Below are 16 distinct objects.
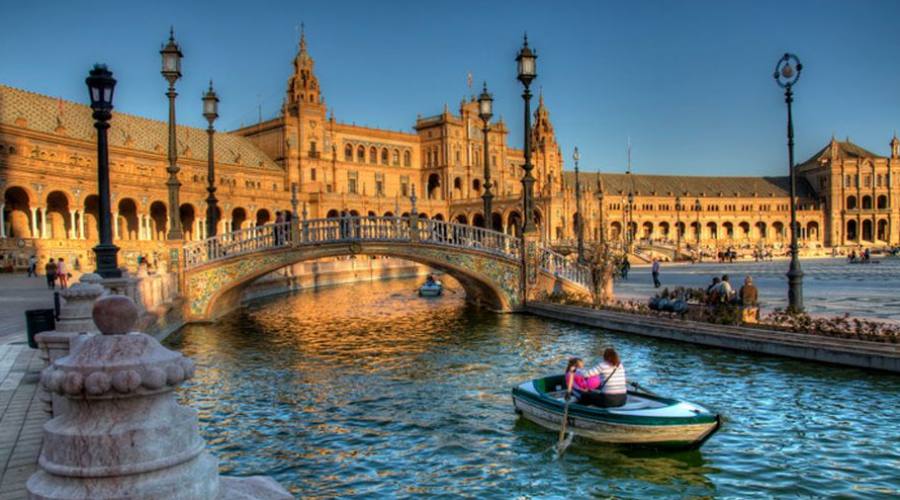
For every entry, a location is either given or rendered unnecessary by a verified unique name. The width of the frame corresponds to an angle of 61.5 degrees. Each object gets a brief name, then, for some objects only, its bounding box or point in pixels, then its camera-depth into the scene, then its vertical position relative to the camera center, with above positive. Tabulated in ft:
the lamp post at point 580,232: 134.72 -0.41
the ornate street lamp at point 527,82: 80.48 +16.06
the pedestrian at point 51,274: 97.86 -4.33
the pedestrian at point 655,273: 113.93 -6.79
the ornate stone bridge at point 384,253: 87.30 -2.45
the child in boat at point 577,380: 38.83 -7.78
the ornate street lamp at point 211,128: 87.80 +13.98
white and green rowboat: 35.09 -9.19
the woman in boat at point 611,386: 37.78 -7.88
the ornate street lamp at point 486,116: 91.30 +14.43
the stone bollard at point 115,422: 12.12 -3.02
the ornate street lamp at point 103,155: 45.39 +5.57
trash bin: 41.29 -4.36
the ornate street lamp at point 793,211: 65.51 +1.28
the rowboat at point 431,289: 128.47 -9.68
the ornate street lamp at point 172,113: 74.14 +13.30
